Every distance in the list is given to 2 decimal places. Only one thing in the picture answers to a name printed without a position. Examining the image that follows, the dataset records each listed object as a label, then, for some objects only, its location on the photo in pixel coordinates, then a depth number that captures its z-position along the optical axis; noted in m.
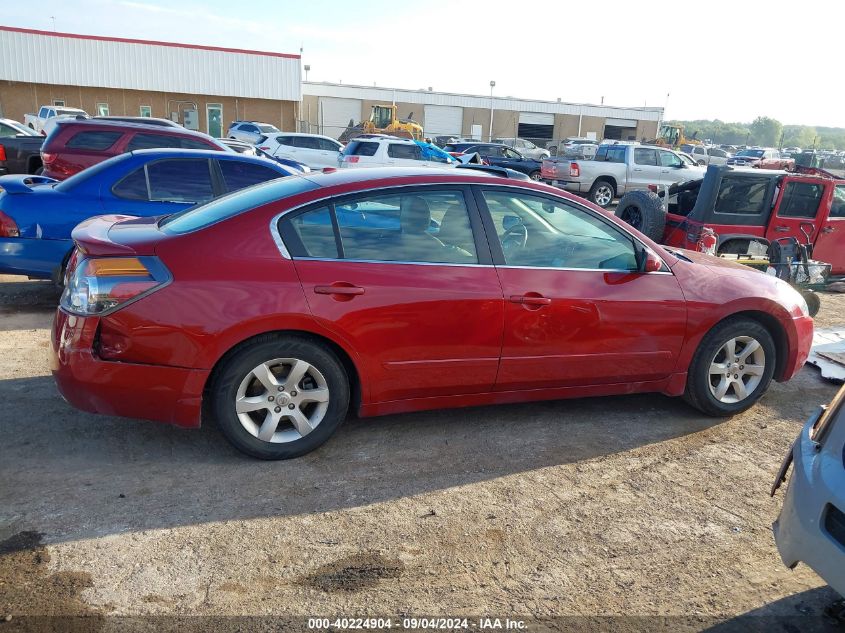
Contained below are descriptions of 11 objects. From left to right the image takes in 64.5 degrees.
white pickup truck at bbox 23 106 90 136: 26.90
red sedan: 3.51
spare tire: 8.76
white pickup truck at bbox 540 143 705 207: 18.17
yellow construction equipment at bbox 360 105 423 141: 37.03
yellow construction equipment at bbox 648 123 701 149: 48.21
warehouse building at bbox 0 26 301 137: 36.06
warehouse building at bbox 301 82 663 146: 52.12
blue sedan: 6.16
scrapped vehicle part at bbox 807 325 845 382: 5.71
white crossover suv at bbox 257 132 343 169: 20.22
